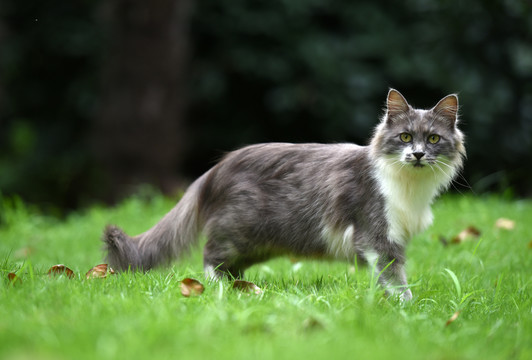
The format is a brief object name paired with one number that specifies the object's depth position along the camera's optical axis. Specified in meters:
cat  9.00
